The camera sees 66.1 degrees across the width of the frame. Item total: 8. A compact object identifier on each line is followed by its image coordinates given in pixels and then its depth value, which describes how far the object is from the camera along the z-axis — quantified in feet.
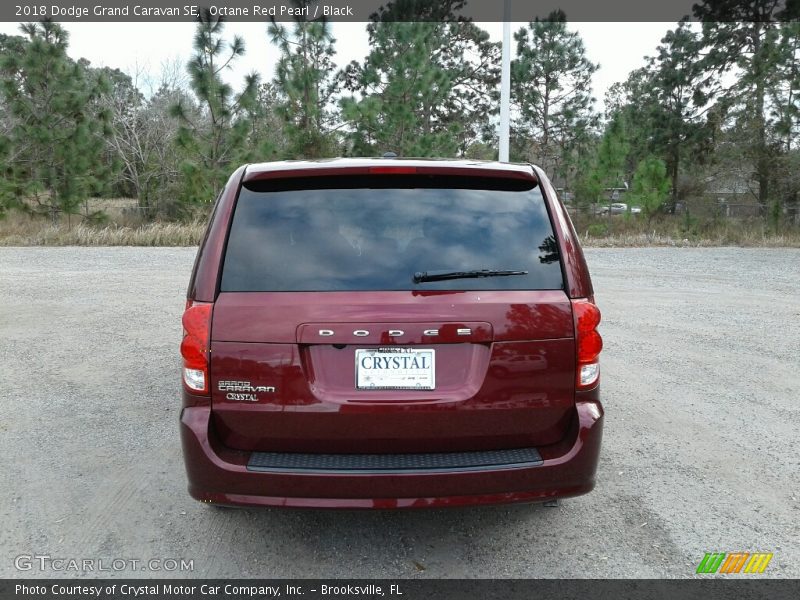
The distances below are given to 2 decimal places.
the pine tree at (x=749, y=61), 75.10
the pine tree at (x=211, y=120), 59.11
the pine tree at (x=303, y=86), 65.46
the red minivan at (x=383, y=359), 8.11
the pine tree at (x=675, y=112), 101.60
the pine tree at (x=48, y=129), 60.49
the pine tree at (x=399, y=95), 69.24
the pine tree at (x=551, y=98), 91.20
